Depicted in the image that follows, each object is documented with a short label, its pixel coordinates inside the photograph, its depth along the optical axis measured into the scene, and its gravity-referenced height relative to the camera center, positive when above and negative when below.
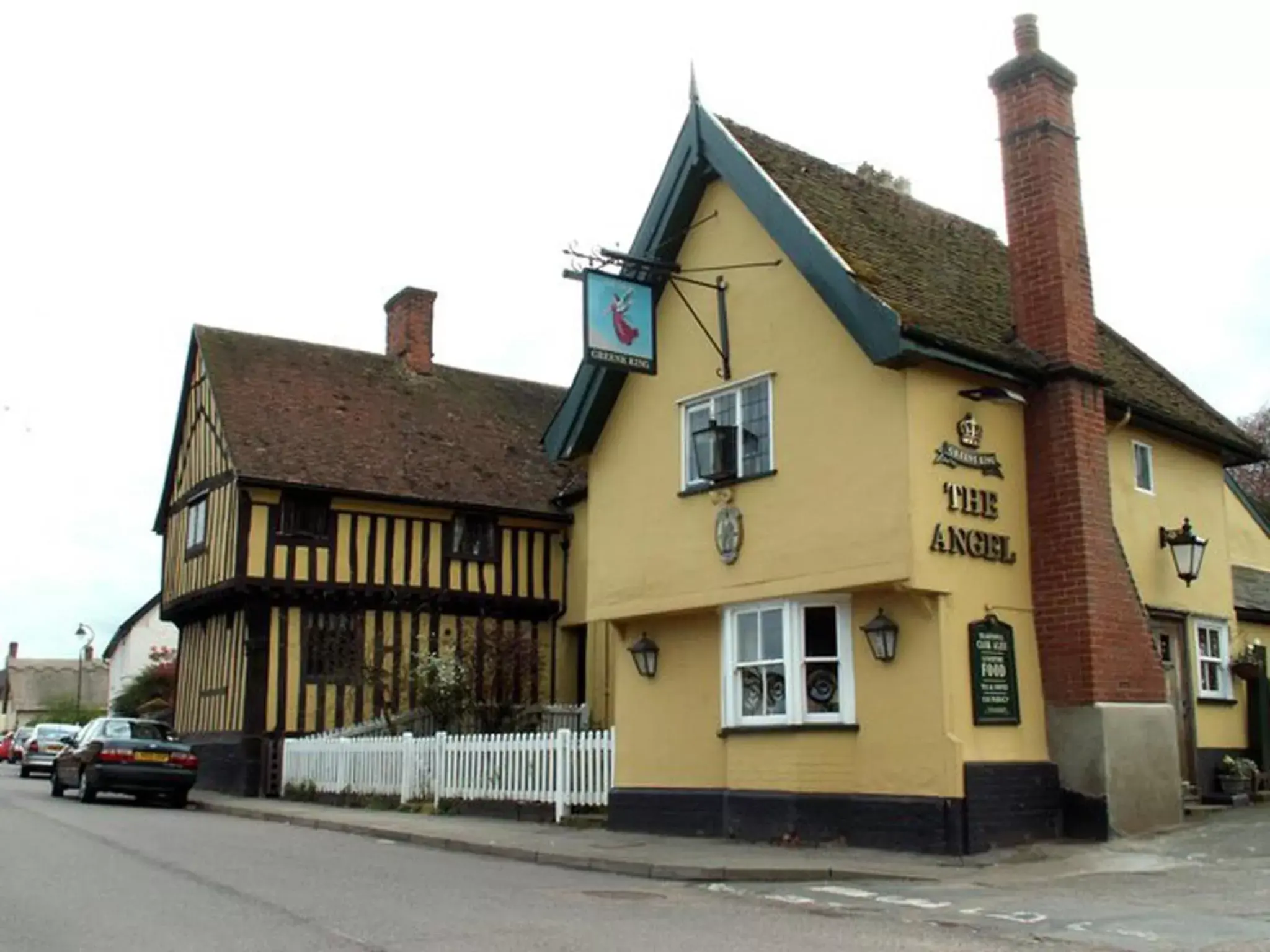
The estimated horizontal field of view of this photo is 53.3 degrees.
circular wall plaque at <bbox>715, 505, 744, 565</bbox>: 14.42 +2.17
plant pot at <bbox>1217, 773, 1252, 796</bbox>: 15.66 -0.70
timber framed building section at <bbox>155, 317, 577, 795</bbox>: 24.36 +3.31
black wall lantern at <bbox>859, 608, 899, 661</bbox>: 12.77 +0.89
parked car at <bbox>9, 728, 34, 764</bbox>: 49.12 -0.69
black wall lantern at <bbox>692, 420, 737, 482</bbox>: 14.77 +3.15
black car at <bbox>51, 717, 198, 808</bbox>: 21.45 -0.58
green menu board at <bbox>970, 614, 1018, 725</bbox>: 12.61 +0.53
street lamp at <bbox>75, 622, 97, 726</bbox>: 65.06 +4.42
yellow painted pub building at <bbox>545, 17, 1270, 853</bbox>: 12.70 +2.18
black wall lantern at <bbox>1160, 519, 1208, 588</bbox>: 15.45 +2.10
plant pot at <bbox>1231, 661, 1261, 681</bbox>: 16.80 +0.74
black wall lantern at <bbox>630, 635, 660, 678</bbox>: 15.73 +0.87
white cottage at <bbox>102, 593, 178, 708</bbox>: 59.94 +4.20
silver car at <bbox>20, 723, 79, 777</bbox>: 34.97 -0.64
